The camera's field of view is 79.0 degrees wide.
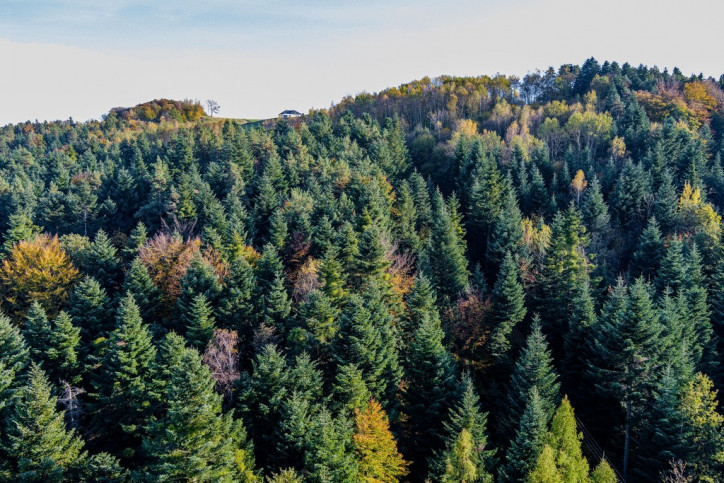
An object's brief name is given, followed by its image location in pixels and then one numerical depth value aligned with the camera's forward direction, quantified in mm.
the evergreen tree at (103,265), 51594
